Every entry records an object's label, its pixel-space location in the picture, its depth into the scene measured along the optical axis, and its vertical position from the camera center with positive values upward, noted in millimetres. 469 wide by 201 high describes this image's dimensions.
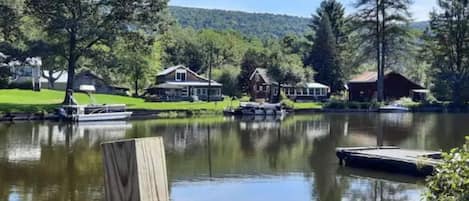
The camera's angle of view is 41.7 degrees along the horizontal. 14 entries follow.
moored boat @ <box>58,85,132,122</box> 44312 -1307
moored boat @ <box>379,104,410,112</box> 61781 -1153
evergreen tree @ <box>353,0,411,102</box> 68125 +7502
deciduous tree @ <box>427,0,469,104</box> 68000 +6712
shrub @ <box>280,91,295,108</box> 61062 -705
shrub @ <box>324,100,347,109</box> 62750 -891
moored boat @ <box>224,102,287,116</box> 55312 -1293
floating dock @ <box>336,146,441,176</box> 19034 -2084
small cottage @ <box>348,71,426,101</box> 74438 +1149
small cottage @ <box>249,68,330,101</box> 73062 +820
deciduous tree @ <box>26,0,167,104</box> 48000 +6031
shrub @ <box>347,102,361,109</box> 62688 -931
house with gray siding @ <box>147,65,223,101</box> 71438 +1174
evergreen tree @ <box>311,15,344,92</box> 76500 +4652
